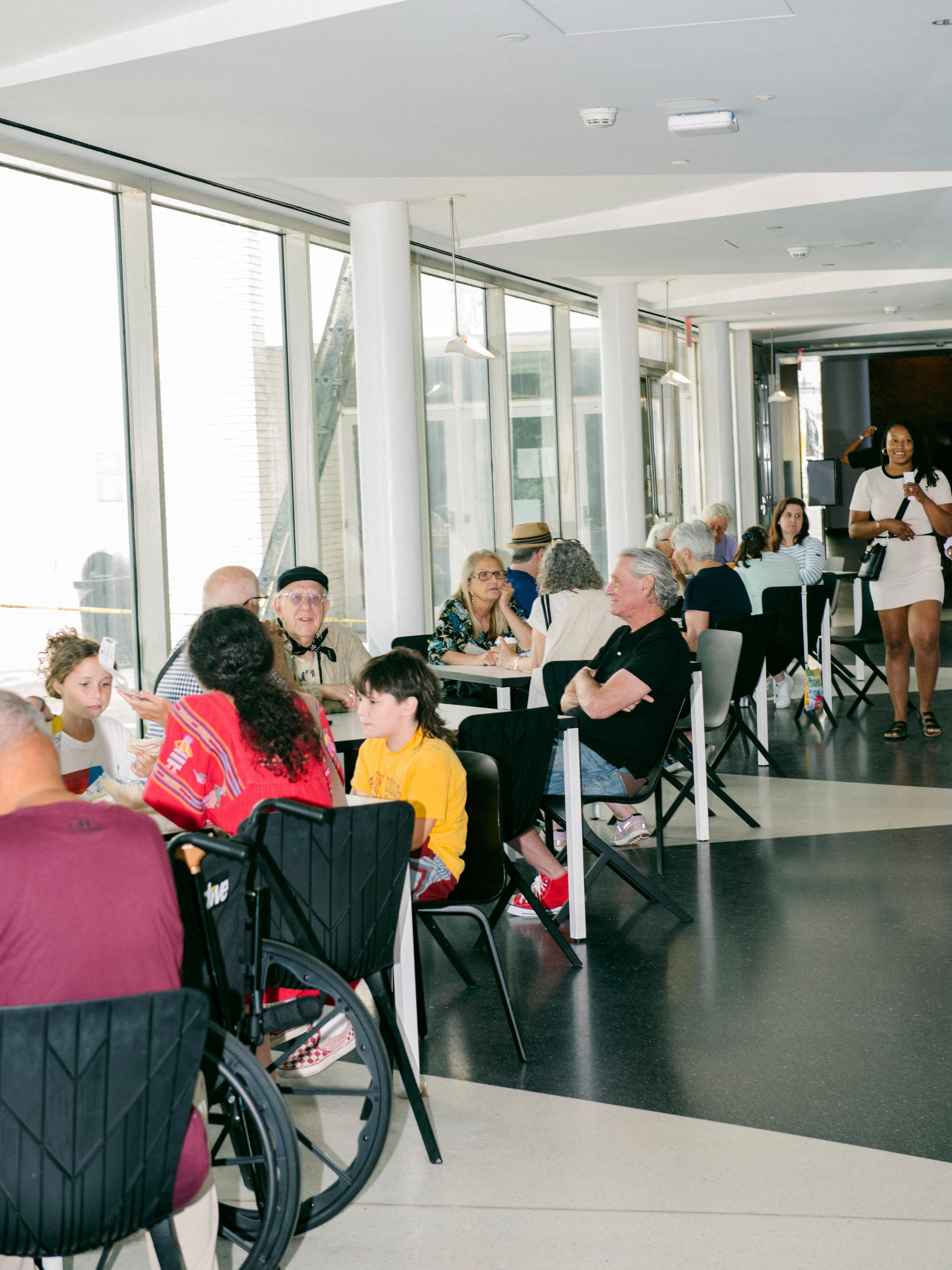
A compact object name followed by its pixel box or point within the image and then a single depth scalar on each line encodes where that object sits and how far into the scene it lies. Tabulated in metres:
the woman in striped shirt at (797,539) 9.11
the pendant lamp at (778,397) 16.62
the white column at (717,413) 15.45
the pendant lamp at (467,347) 8.65
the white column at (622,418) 11.95
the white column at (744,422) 16.58
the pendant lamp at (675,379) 12.33
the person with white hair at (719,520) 10.08
